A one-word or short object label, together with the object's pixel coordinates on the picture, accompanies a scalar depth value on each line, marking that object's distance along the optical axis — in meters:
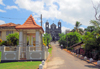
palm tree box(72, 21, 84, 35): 45.92
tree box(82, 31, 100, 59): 16.59
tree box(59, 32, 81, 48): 42.62
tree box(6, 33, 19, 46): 27.23
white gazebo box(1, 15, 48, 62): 12.52
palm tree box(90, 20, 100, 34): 15.78
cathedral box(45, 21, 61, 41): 76.43
